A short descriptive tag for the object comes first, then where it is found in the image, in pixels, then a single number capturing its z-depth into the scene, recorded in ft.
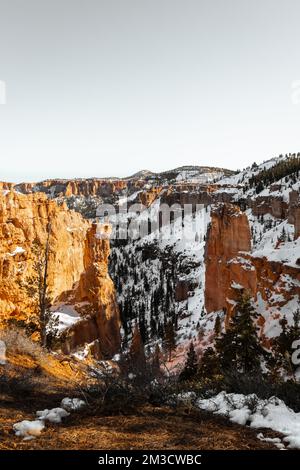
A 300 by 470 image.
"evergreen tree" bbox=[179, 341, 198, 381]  91.81
